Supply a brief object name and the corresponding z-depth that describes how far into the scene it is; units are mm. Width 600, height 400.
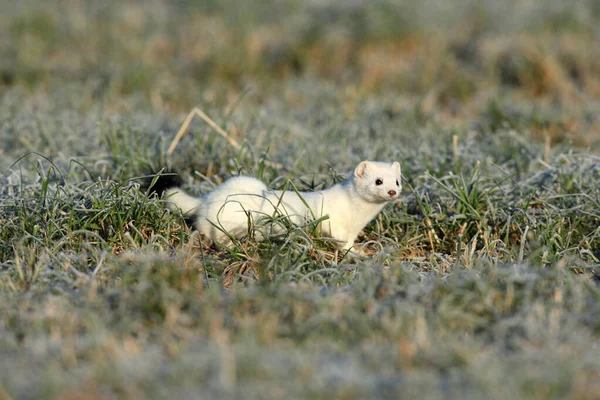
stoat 7559
